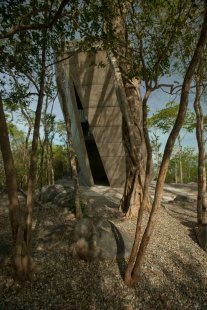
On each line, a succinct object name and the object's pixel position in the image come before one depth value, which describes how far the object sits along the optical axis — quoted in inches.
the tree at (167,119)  557.3
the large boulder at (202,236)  174.3
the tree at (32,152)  113.2
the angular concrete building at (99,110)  361.0
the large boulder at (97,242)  143.1
